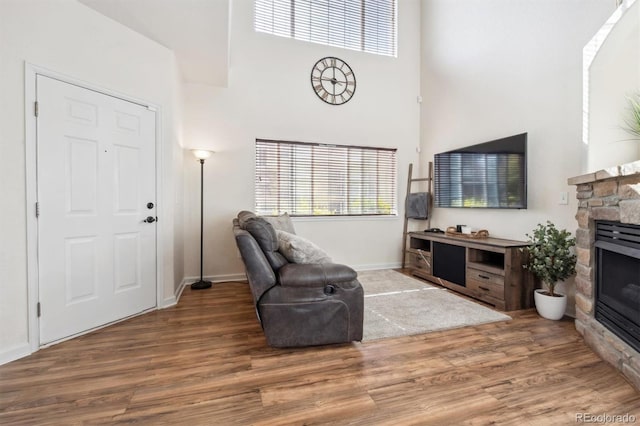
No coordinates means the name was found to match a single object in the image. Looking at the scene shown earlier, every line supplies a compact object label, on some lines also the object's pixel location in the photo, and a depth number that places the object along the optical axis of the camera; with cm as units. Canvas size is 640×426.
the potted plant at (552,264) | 251
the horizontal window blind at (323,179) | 418
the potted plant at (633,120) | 216
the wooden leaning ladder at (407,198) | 451
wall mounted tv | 312
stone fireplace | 167
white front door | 212
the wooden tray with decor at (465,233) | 345
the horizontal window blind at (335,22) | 427
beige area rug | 241
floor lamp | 356
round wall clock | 437
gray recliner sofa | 201
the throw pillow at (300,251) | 221
